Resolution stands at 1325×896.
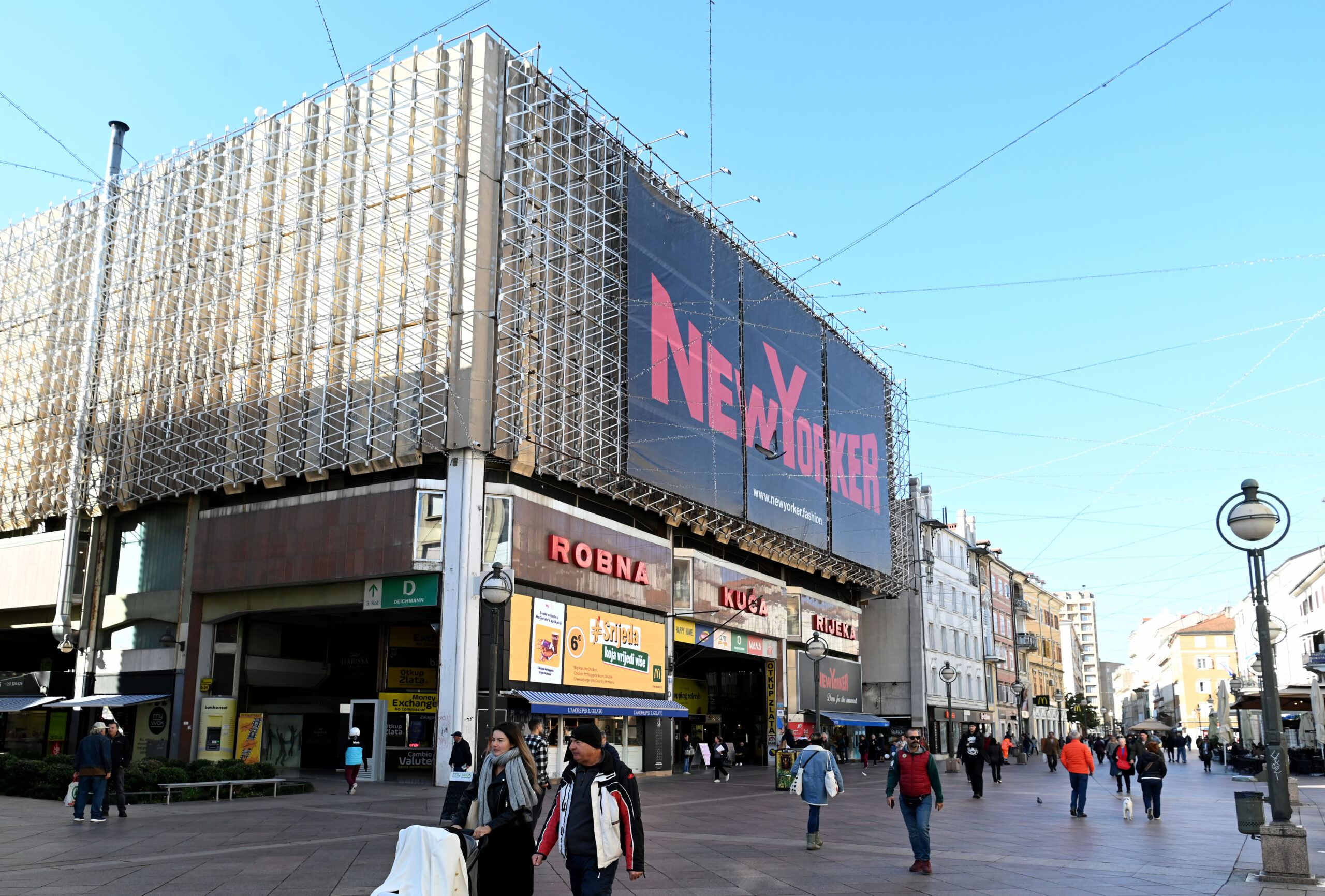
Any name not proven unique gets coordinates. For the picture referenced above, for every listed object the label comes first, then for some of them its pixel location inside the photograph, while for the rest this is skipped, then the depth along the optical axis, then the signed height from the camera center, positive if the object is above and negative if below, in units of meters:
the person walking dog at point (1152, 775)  18.66 -1.53
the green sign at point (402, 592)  28.25 +2.34
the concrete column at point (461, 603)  26.98 +1.98
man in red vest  11.91 -1.19
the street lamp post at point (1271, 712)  11.10 -0.28
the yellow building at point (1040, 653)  86.88 +2.66
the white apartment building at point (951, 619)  61.56 +3.92
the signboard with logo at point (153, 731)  31.94 -1.46
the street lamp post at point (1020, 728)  52.06 -3.03
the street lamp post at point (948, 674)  35.28 +0.34
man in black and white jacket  6.71 -0.85
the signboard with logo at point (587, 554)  29.09 +3.70
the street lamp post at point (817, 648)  29.98 +0.99
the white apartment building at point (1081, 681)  155.12 +1.11
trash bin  12.03 -1.39
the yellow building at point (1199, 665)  123.62 +2.40
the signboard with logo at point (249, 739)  31.34 -1.65
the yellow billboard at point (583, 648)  28.58 +1.00
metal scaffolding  29.88 +11.40
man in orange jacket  19.16 -1.41
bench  21.28 -2.02
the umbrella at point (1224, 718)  65.94 -2.22
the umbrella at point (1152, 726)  41.16 -1.57
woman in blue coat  13.85 -1.20
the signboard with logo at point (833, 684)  45.53 +0.00
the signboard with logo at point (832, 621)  46.59 +2.82
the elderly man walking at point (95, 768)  17.03 -1.34
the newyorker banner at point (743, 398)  34.81 +10.75
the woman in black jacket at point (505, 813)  7.18 -0.87
